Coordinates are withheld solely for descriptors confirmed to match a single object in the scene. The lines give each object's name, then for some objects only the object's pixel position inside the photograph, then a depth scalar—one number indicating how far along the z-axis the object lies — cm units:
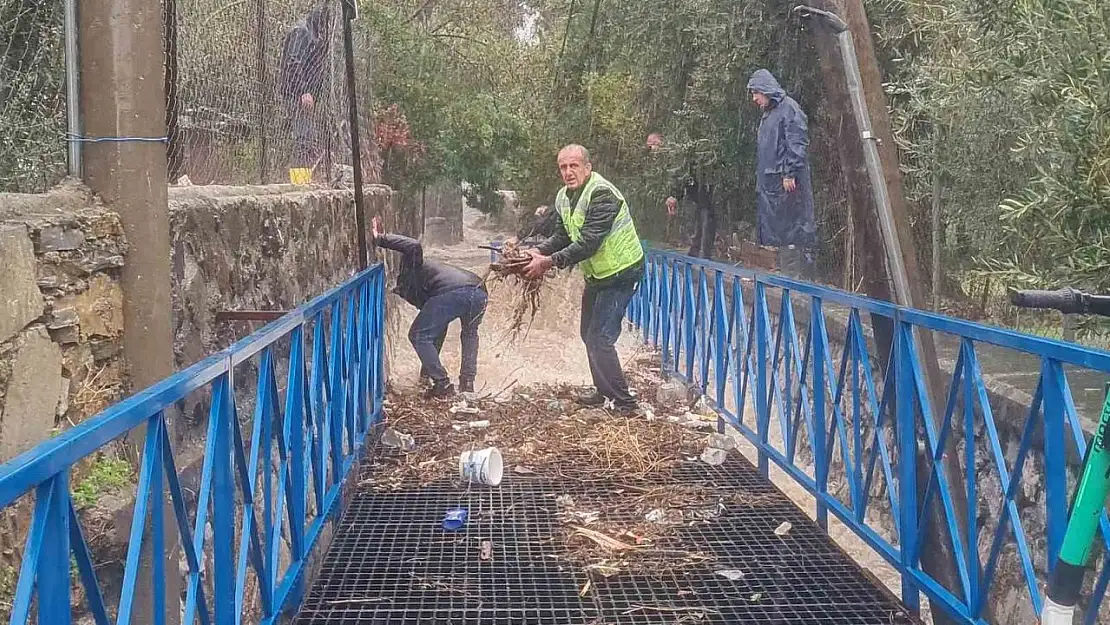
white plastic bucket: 498
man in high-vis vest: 614
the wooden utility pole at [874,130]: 458
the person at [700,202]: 1150
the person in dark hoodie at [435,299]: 707
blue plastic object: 435
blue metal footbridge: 196
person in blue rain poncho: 728
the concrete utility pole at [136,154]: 276
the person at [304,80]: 616
